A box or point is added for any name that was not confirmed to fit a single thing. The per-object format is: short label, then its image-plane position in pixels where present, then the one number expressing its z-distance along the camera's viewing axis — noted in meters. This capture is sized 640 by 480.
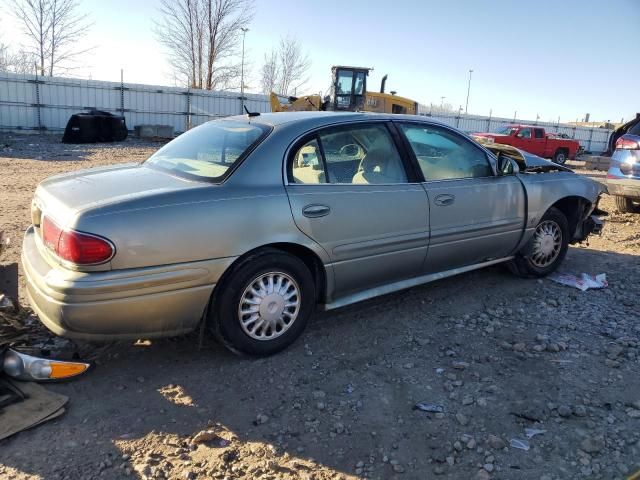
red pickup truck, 21.88
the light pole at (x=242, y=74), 36.31
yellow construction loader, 18.78
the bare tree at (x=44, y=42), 32.19
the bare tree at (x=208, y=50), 35.81
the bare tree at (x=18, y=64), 33.97
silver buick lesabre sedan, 2.80
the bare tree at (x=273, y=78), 43.54
